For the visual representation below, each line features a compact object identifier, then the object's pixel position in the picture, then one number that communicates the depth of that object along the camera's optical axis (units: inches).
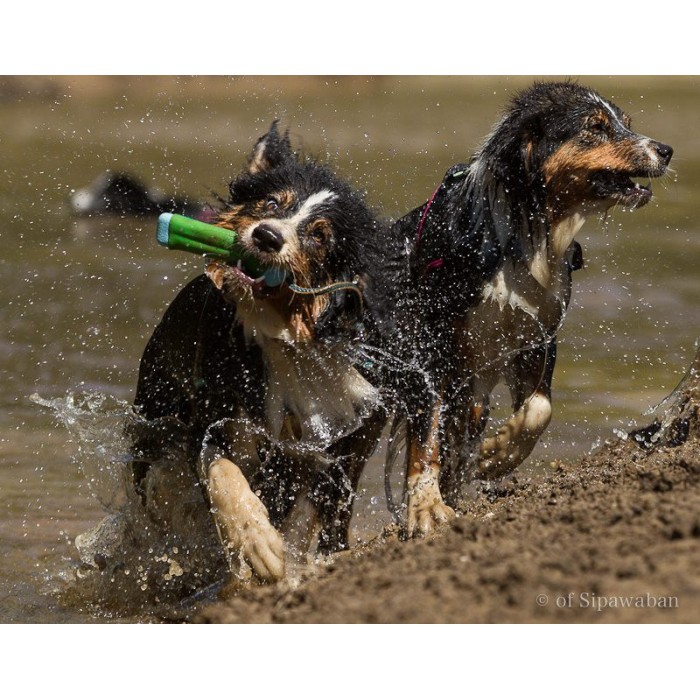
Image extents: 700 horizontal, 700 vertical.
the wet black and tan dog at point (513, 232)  429.4
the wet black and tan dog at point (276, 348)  370.9
